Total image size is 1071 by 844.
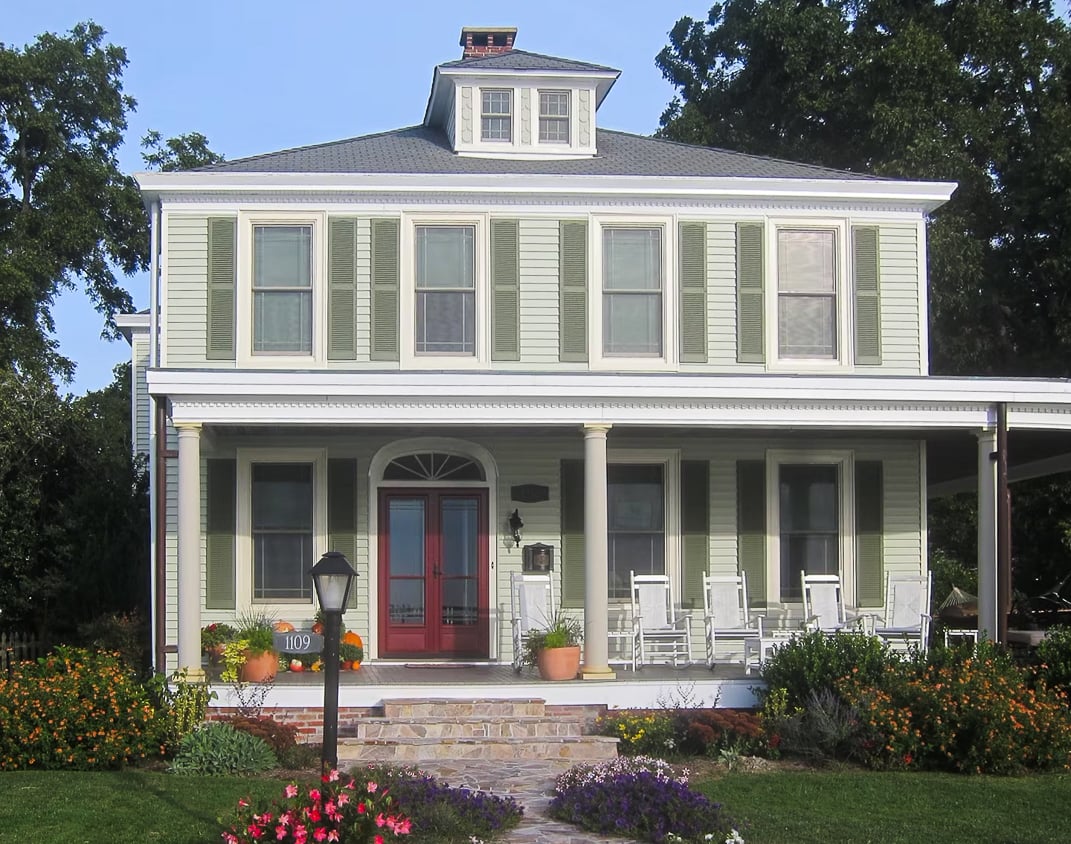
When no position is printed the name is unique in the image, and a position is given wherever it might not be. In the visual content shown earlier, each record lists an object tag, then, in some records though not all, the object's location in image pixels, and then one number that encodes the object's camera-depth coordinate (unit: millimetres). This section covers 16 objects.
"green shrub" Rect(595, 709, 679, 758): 12758
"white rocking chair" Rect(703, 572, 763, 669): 15358
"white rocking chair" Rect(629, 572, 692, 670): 15430
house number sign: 11734
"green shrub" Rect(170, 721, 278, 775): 12039
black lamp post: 8617
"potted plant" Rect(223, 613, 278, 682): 14133
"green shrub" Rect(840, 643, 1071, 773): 11969
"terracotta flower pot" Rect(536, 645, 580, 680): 14281
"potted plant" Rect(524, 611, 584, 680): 14289
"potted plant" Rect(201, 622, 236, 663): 15031
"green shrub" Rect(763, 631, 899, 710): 13156
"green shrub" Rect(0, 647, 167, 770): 12203
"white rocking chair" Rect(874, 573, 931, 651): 15164
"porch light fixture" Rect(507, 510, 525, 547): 16438
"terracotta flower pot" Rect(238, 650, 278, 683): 14133
